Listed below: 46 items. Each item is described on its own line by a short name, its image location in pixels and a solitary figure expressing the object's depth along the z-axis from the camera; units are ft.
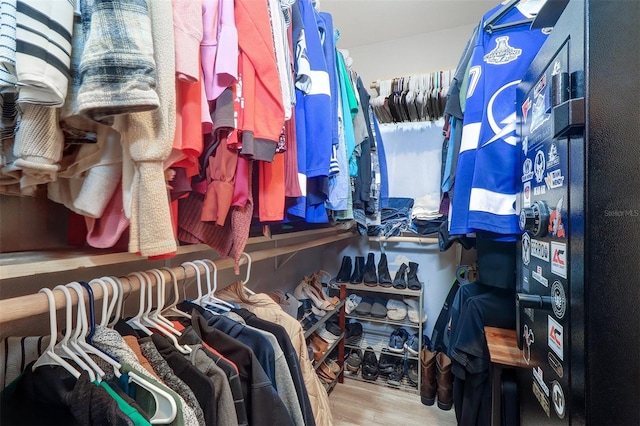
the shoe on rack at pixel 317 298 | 5.52
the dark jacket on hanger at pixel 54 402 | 1.29
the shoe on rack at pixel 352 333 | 6.73
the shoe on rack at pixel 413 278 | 6.23
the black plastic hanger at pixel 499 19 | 2.62
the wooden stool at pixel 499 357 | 2.40
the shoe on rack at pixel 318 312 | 5.35
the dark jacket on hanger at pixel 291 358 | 2.27
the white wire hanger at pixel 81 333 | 1.58
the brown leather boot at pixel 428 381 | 5.62
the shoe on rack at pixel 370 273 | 6.45
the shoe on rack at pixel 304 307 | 5.00
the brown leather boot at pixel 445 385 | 5.38
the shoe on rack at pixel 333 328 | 6.10
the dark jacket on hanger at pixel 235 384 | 1.81
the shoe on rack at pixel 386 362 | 6.28
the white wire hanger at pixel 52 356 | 1.45
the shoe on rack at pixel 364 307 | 6.45
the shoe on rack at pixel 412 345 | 6.17
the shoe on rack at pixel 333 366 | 5.94
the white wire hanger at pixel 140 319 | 1.97
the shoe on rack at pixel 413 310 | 6.20
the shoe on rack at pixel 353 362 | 6.44
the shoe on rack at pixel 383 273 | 6.37
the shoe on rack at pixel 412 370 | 6.04
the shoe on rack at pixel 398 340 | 6.24
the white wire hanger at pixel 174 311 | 2.30
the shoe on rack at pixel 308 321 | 4.83
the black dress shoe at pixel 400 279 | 6.25
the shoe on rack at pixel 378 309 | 6.35
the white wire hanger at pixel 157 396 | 1.47
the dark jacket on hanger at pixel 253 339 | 2.17
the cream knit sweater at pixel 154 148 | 1.40
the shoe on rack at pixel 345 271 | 6.71
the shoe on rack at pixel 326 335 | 5.78
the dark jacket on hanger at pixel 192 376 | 1.65
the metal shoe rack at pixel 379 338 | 6.07
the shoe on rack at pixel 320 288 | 5.86
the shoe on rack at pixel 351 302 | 6.55
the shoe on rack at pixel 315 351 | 5.09
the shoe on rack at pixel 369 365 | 6.28
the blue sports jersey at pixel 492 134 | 2.47
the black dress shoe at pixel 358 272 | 6.63
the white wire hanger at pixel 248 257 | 2.85
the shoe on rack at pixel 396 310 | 6.26
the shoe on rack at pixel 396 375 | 6.14
